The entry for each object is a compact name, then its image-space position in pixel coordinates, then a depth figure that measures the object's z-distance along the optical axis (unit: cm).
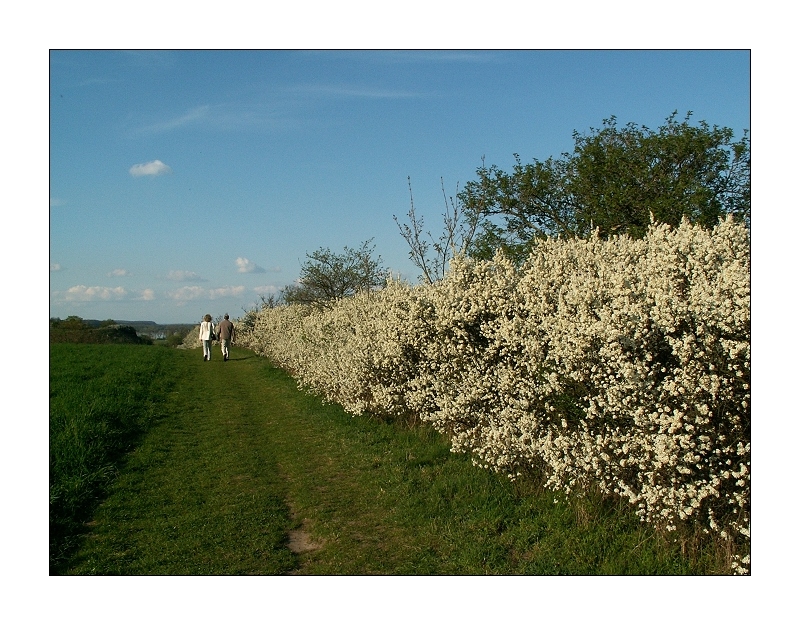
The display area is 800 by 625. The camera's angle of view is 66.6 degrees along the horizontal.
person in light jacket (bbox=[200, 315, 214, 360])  2741
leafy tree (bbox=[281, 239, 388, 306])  2758
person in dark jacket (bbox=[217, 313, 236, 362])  2841
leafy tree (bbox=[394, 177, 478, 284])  1383
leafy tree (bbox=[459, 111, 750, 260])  2025
